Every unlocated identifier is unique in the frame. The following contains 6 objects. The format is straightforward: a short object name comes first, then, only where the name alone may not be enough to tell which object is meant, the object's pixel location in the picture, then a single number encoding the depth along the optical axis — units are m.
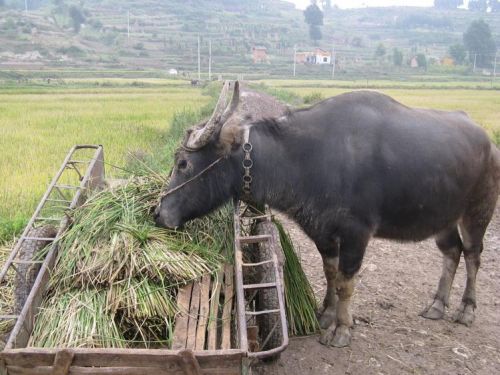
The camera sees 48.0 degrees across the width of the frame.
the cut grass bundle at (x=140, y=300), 3.22
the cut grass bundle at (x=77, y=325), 3.03
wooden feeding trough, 2.49
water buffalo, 3.83
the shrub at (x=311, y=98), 23.33
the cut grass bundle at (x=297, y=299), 4.29
